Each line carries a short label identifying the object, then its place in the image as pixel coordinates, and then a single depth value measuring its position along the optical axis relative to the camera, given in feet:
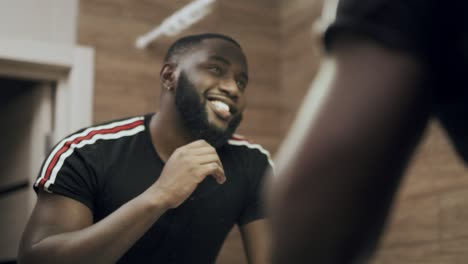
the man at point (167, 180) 6.30
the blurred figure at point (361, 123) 2.12
